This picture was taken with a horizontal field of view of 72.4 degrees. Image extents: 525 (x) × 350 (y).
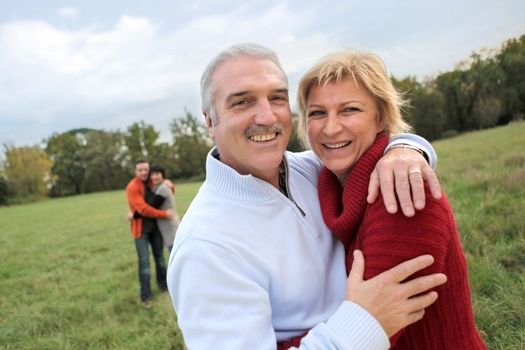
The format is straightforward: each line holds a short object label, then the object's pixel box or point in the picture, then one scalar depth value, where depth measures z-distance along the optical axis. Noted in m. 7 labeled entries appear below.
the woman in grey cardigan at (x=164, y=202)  6.23
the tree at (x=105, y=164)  61.81
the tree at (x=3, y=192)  51.59
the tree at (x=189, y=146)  58.47
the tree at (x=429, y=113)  41.44
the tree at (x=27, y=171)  53.66
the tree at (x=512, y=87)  30.53
